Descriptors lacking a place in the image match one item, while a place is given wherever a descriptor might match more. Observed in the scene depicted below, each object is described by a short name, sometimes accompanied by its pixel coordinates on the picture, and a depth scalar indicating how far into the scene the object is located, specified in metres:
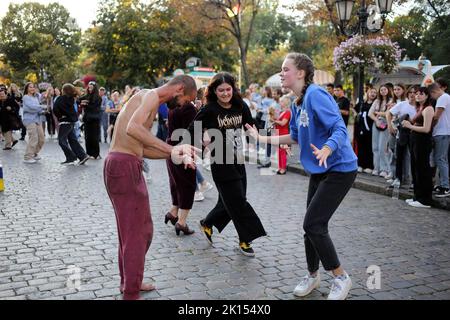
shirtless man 3.71
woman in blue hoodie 3.85
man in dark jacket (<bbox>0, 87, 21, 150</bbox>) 15.40
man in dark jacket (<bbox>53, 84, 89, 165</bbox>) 12.30
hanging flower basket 11.06
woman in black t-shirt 5.20
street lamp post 11.30
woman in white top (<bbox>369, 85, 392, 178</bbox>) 10.32
